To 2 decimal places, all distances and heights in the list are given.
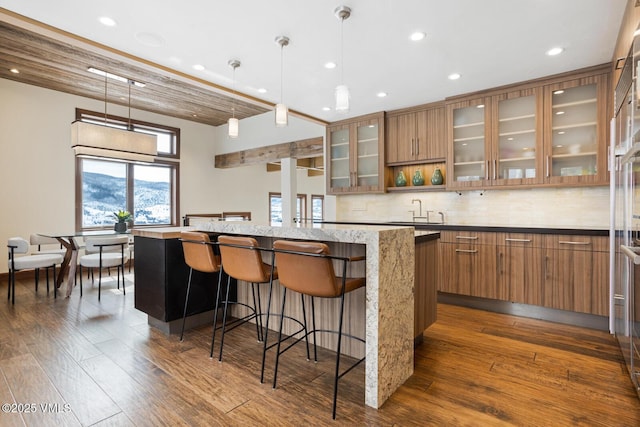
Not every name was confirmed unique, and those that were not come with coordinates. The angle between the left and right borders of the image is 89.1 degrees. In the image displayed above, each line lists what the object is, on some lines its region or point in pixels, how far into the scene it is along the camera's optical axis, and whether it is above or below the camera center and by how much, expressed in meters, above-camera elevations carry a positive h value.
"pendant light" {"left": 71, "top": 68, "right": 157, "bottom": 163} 4.13 +0.96
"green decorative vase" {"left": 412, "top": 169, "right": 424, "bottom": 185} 4.56 +0.48
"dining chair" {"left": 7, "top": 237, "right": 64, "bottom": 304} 3.87 -0.60
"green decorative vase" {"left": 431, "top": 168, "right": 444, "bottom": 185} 4.38 +0.46
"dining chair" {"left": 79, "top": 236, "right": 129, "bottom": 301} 4.17 -0.58
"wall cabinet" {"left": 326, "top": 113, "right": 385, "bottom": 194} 4.84 +0.89
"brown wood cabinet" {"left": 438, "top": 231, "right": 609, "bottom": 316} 2.95 -0.57
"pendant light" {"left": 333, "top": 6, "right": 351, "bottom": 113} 2.36 +0.93
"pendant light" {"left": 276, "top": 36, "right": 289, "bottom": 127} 2.92 +0.89
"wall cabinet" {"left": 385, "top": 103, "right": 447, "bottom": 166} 4.32 +1.07
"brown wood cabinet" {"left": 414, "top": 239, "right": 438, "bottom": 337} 2.42 -0.57
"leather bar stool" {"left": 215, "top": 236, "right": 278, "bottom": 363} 2.13 -0.33
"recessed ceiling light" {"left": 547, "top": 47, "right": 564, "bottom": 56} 2.91 +1.46
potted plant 4.76 -0.15
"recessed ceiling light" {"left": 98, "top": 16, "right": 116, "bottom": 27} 2.46 +1.47
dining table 4.09 -0.58
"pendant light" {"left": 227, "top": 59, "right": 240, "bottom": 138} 3.20 +0.96
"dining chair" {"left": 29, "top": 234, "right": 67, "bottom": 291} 4.58 -0.43
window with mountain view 5.83 +0.48
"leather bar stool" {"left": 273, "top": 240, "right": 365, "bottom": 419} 1.74 -0.33
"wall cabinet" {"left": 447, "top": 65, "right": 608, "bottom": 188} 3.29 +0.86
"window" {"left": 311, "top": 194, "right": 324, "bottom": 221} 10.97 +0.22
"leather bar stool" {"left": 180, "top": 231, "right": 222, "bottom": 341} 2.46 -0.31
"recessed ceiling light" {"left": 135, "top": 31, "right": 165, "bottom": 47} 2.69 +1.48
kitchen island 1.80 -0.50
